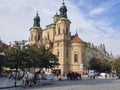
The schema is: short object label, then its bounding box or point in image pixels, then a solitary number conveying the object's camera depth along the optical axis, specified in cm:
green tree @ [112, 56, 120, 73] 3876
